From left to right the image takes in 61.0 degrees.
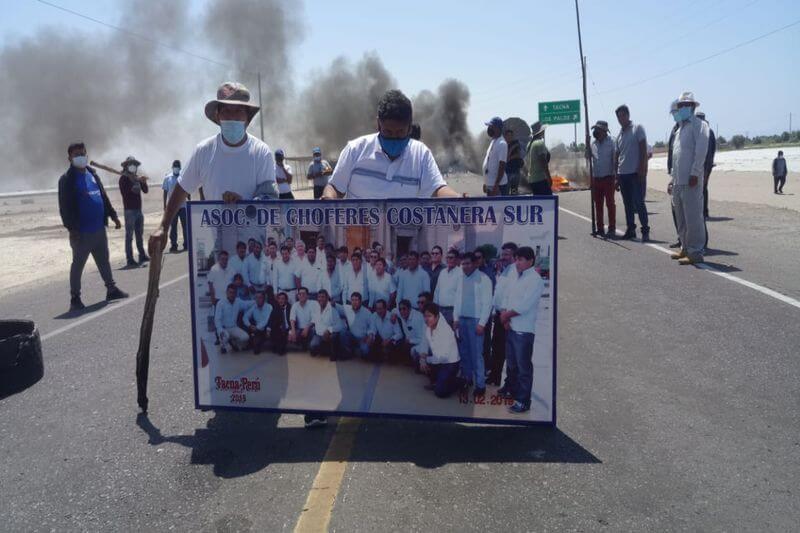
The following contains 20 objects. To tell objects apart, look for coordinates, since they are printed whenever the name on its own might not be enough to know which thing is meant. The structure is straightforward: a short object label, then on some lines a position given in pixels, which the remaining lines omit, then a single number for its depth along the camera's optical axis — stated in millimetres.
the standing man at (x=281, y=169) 11153
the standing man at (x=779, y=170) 21859
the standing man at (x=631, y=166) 11383
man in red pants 12180
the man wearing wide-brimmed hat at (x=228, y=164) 4109
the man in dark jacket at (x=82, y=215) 8164
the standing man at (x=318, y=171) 16953
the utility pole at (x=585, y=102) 16309
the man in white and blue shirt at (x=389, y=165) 3961
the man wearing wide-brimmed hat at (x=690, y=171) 8789
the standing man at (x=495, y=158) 9758
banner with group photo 3516
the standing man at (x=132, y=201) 12266
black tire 3691
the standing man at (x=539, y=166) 11406
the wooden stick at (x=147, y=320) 4066
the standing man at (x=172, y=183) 13739
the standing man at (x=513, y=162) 11438
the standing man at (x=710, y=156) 11505
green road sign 32938
